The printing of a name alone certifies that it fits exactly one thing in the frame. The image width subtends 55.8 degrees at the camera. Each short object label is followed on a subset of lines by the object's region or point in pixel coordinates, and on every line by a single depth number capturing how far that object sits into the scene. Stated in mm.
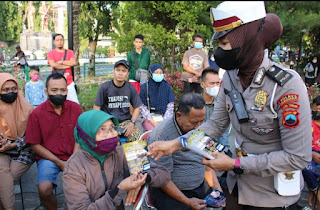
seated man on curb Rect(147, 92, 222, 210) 2430
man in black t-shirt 4156
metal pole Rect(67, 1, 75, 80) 6957
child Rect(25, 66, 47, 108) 5492
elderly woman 2070
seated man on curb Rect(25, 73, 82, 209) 3064
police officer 1507
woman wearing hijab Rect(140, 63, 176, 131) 4480
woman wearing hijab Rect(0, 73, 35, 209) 3062
